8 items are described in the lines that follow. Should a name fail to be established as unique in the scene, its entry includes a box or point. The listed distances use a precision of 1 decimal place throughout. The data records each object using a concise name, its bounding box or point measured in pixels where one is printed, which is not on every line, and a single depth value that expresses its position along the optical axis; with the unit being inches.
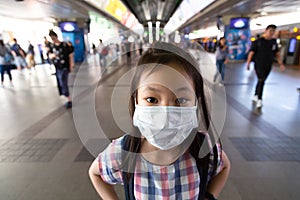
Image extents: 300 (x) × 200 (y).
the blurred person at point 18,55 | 370.9
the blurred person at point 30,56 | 451.5
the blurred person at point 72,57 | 193.0
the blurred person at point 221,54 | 260.7
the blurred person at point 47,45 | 185.5
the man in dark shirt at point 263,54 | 175.6
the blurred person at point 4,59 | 300.0
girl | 29.9
